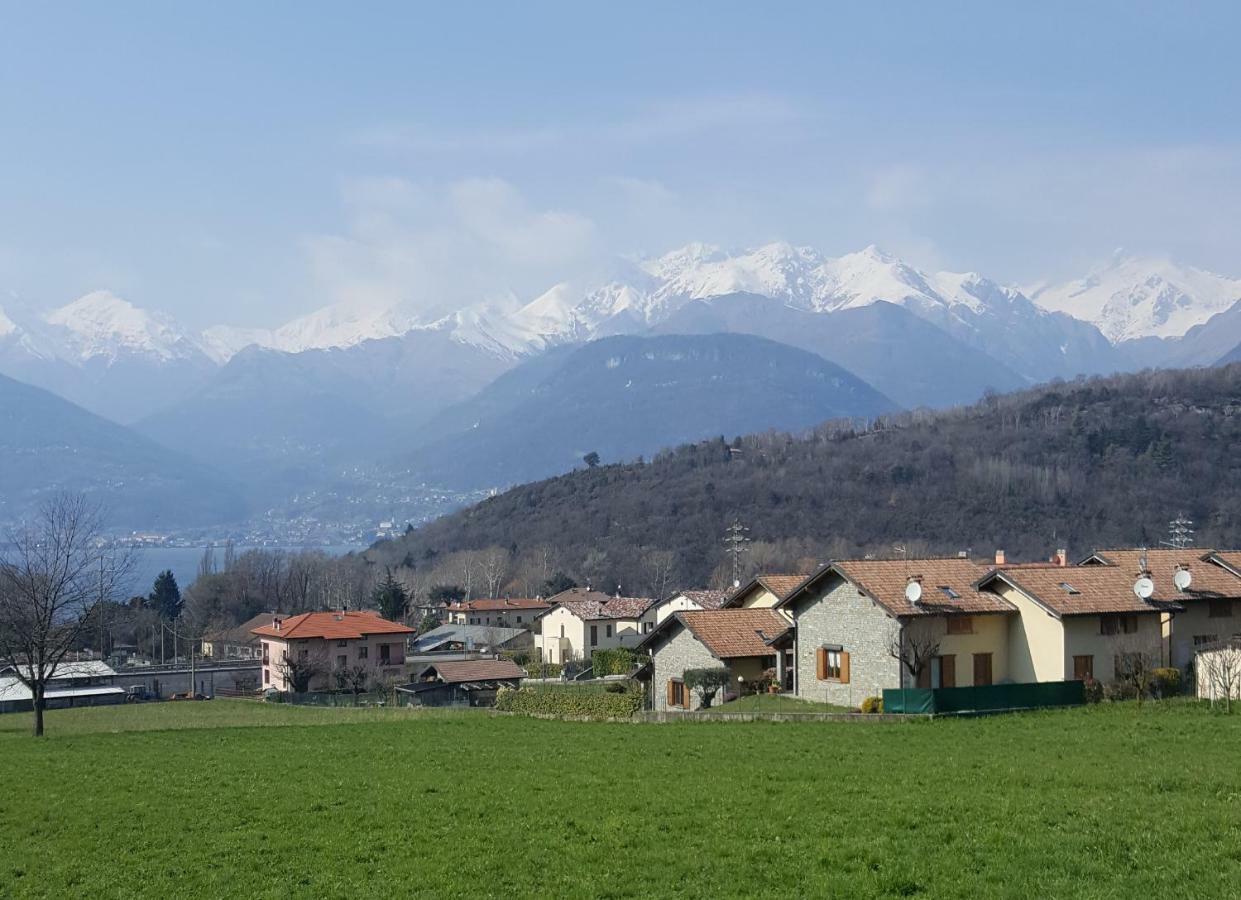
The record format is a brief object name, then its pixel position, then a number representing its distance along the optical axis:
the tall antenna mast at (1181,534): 108.58
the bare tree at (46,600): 44.53
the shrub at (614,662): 70.62
